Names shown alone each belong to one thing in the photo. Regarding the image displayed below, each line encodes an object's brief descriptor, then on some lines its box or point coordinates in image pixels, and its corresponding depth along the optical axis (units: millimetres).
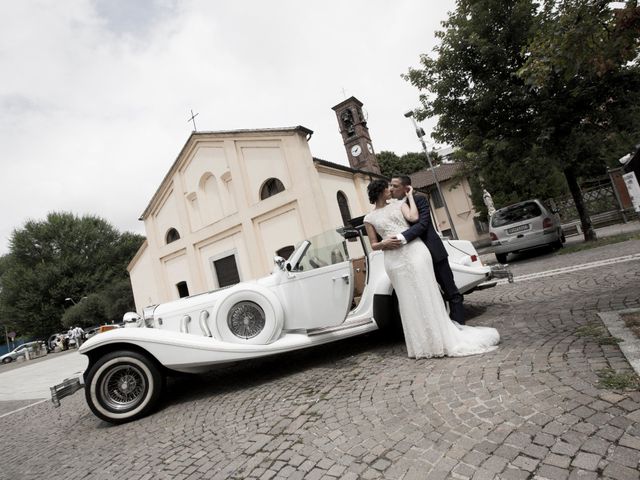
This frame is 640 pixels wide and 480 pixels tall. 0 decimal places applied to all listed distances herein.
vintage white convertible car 3832
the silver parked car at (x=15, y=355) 30766
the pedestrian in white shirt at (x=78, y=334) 25078
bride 3434
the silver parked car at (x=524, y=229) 9688
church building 14805
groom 3723
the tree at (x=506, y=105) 9125
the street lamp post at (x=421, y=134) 18284
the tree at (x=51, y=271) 33741
